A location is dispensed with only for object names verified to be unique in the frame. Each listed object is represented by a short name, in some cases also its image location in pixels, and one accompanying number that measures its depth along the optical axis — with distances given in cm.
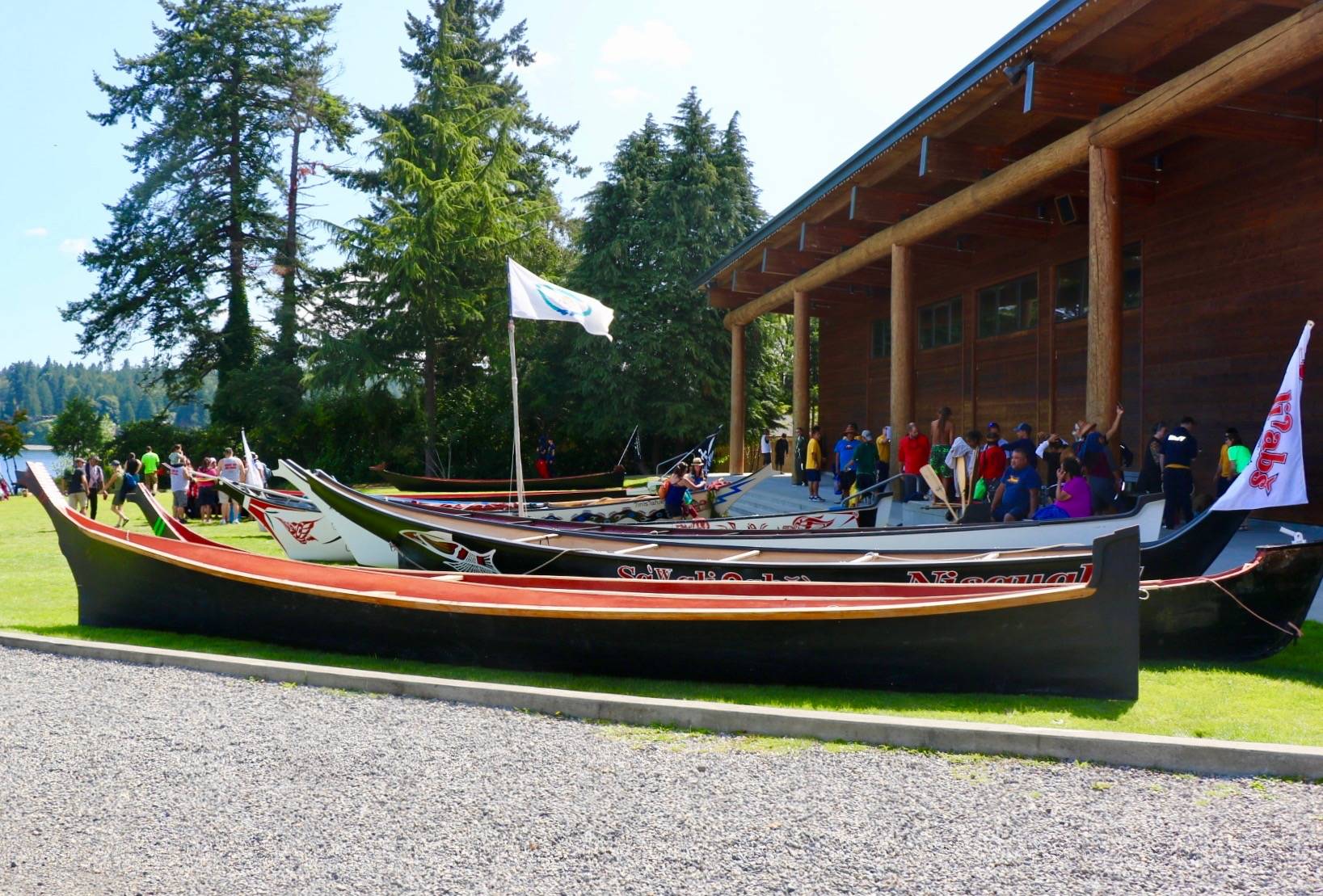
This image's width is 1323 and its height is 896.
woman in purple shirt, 934
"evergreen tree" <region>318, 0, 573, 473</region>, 3288
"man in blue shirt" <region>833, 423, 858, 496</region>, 1616
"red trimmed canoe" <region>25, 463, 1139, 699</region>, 517
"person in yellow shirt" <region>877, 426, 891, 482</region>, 1619
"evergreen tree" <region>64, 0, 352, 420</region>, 3784
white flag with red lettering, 670
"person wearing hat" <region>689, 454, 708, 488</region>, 1587
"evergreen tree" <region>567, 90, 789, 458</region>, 3059
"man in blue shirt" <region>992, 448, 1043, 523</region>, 1012
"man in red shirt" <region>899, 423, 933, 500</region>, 1438
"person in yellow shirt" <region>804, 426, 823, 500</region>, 1777
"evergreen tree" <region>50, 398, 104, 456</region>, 3697
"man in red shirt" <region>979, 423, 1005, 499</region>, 1198
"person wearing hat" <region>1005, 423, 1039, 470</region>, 1029
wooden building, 984
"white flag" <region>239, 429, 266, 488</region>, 1734
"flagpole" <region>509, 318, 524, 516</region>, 1064
